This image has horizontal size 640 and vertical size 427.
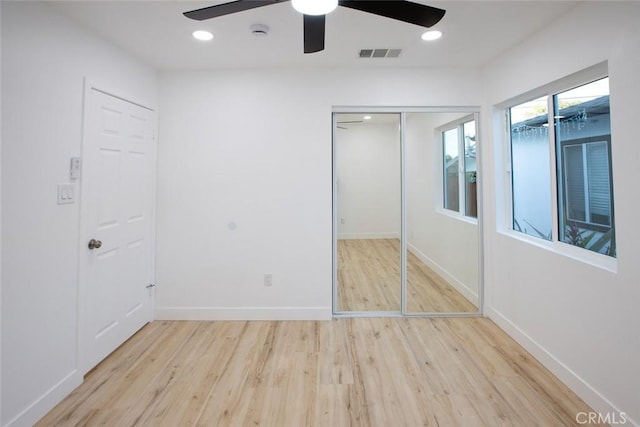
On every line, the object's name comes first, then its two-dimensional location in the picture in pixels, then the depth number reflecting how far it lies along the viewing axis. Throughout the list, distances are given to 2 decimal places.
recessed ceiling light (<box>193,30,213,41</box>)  2.36
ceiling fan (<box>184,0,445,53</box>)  1.42
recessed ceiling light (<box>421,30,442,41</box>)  2.37
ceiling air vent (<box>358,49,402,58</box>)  2.71
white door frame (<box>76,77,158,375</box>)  2.15
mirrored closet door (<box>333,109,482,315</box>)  3.21
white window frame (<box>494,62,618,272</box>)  1.96
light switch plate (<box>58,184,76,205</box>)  1.99
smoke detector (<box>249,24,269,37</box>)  2.27
